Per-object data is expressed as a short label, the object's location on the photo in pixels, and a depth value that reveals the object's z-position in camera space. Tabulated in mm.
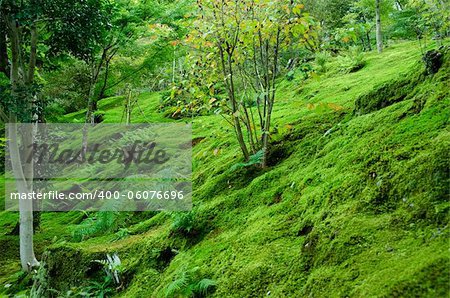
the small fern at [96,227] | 5867
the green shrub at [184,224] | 3859
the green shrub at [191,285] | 2740
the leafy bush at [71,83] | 16641
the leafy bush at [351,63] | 10256
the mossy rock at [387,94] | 3547
